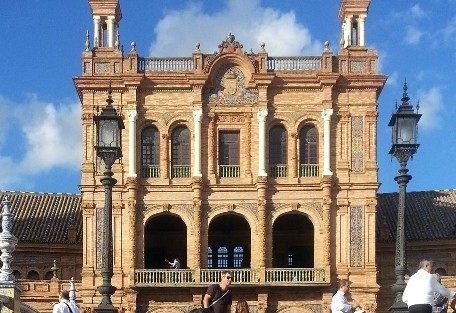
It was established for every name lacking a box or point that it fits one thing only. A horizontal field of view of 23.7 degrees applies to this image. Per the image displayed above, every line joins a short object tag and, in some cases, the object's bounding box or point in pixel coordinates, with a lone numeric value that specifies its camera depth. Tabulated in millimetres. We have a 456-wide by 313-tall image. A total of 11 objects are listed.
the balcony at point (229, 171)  51875
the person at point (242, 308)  19719
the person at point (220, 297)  21172
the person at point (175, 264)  50562
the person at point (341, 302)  22792
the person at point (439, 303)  19500
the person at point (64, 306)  23844
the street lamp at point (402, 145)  25266
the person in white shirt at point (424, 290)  19297
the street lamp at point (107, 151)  25891
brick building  50281
